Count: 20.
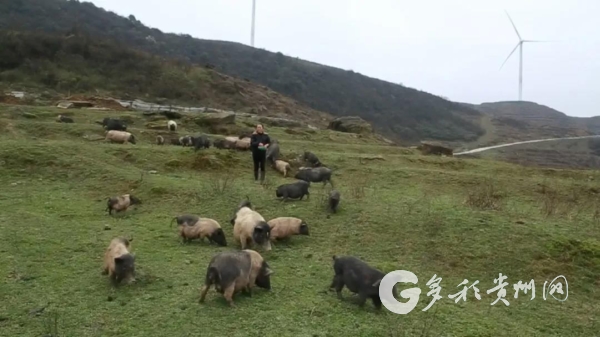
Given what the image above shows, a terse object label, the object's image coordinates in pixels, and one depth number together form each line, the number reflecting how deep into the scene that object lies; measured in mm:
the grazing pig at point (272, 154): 19484
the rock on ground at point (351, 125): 36906
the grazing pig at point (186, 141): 22372
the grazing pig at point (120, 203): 12656
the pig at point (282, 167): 18734
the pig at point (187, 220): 10828
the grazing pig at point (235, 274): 7398
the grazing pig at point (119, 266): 8148
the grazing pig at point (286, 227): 10859
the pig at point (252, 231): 10195
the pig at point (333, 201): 12664
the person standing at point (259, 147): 15655
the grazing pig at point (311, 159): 20138
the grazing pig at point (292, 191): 13789
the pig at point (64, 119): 24561
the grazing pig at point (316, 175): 17062
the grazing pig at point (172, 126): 26234
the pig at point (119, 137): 21703
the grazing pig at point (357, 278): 7536
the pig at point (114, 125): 23312
